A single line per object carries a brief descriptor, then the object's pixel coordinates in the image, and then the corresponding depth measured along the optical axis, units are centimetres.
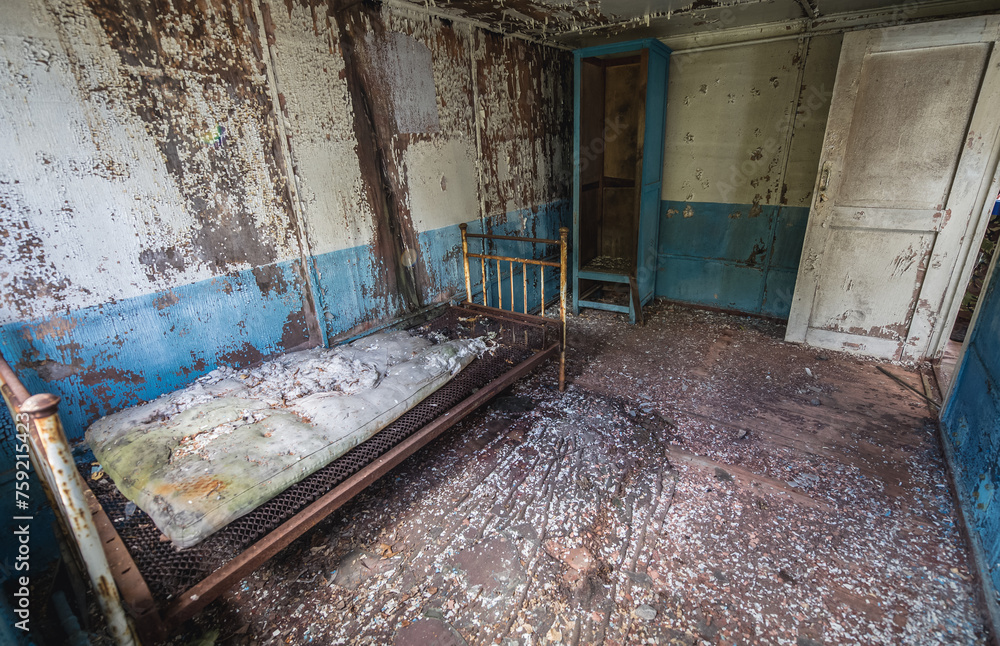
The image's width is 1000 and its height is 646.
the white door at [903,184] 278
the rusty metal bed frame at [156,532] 101
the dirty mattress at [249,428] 149
